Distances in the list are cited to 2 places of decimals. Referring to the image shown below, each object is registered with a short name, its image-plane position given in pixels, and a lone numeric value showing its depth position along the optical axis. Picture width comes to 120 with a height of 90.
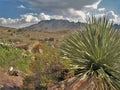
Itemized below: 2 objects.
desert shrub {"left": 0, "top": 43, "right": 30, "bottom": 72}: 6.90
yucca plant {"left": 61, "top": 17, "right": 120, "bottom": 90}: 4.14
